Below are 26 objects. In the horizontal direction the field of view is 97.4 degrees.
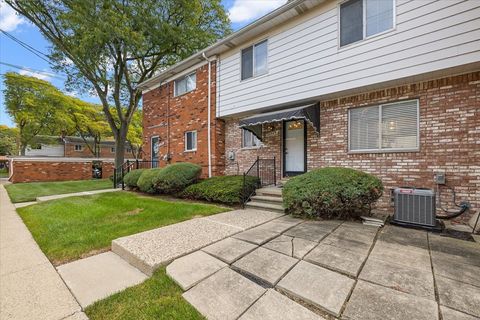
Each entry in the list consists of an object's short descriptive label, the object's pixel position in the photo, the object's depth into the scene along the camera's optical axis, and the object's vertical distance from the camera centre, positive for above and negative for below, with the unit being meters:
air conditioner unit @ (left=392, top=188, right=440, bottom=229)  4.18 -1.02
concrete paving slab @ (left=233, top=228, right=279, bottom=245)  3.49 -1.36
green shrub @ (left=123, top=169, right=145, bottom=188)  9.64 -0.89
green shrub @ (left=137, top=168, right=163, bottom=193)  8.37 -0.89
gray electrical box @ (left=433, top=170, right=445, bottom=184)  4.73 -0.44
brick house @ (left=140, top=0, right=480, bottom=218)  4.54 +1.86
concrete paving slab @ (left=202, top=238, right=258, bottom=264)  2.92 -1.37
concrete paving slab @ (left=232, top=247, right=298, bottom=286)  2.45 -1.36
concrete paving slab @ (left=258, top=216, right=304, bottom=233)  4.06 -1.38
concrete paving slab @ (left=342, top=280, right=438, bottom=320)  1.80 -1.35
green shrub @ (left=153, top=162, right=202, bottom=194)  7.85 -0.73
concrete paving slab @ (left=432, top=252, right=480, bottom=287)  2.34 -1.34
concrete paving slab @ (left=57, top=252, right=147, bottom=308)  2.40 -1.53
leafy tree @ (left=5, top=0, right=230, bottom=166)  10.32 +6.72
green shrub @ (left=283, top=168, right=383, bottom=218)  4.59 -0.80
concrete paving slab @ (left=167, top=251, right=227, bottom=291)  2.44 -1.40
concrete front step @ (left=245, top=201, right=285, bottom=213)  5.57 -1.33
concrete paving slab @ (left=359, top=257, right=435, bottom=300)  2.14 -1.34
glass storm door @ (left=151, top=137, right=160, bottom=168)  12.23 +0.51
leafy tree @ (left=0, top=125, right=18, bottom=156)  35.07 +3.10
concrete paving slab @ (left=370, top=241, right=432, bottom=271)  2.69 -1.35
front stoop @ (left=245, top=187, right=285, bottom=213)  5.72 -1.22
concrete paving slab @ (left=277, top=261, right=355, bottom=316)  1.98 -1.35
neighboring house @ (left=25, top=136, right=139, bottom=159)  29.23 +1.63
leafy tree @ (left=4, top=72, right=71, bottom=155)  19.59 +5.63
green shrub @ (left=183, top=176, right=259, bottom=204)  6.28 -0.99
